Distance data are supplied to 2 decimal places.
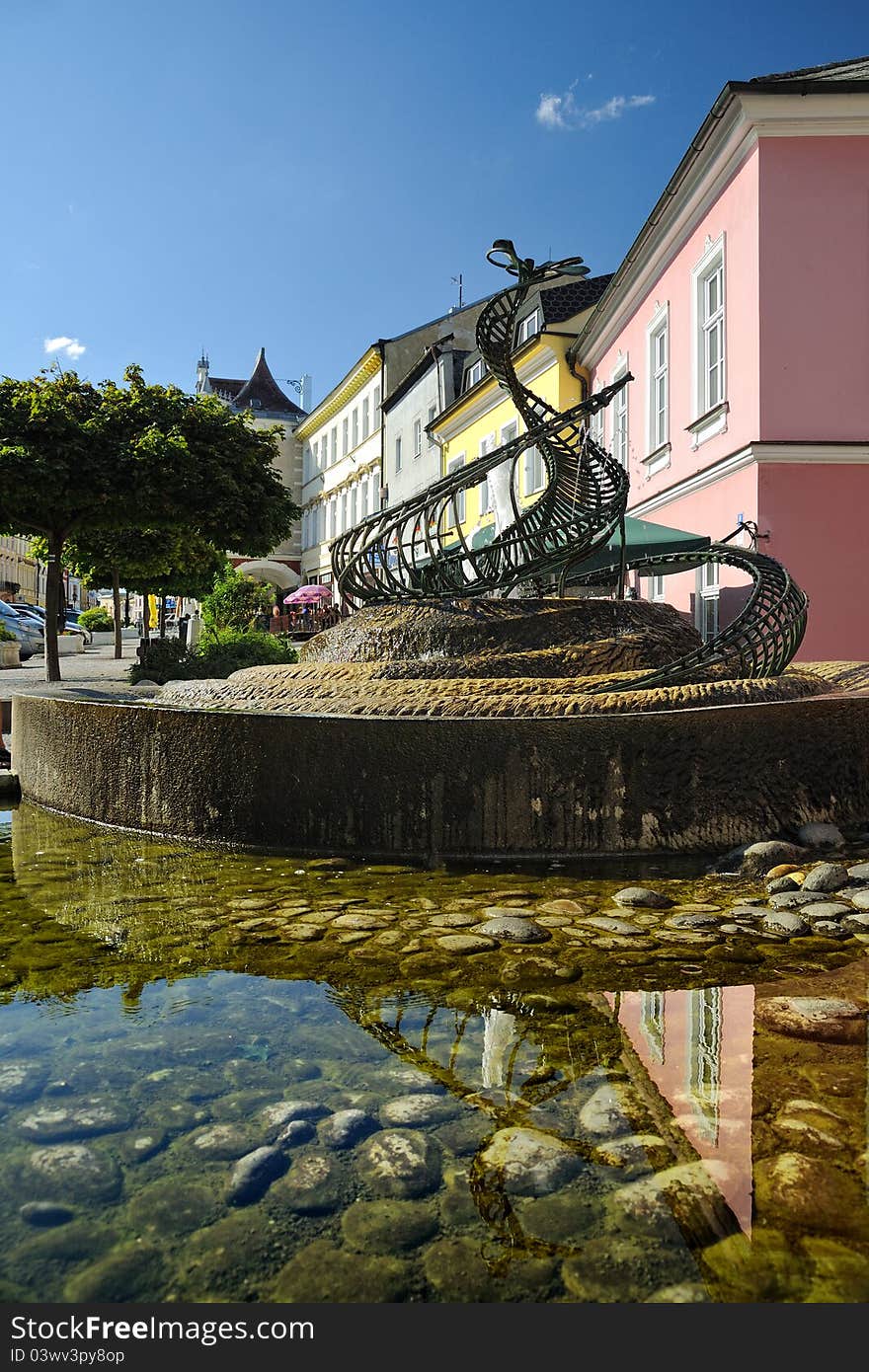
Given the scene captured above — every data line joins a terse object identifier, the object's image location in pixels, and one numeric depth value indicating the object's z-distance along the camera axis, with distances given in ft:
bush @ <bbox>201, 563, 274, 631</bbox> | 70.28
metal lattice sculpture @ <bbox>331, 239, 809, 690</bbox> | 20.83
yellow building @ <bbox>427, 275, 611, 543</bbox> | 65.46
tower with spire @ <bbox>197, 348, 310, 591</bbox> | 160.01
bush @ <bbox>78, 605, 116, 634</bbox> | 159.22
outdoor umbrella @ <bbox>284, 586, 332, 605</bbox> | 105.81
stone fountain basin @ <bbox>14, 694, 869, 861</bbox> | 15.60
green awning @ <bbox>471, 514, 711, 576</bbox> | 35.99
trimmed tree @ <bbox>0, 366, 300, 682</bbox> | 45.37
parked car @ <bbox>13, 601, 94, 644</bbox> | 121.68
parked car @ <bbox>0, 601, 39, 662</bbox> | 92.67
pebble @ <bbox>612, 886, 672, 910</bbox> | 12.66
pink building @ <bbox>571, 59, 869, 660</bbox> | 35.04
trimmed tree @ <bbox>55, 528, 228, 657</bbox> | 66.28
